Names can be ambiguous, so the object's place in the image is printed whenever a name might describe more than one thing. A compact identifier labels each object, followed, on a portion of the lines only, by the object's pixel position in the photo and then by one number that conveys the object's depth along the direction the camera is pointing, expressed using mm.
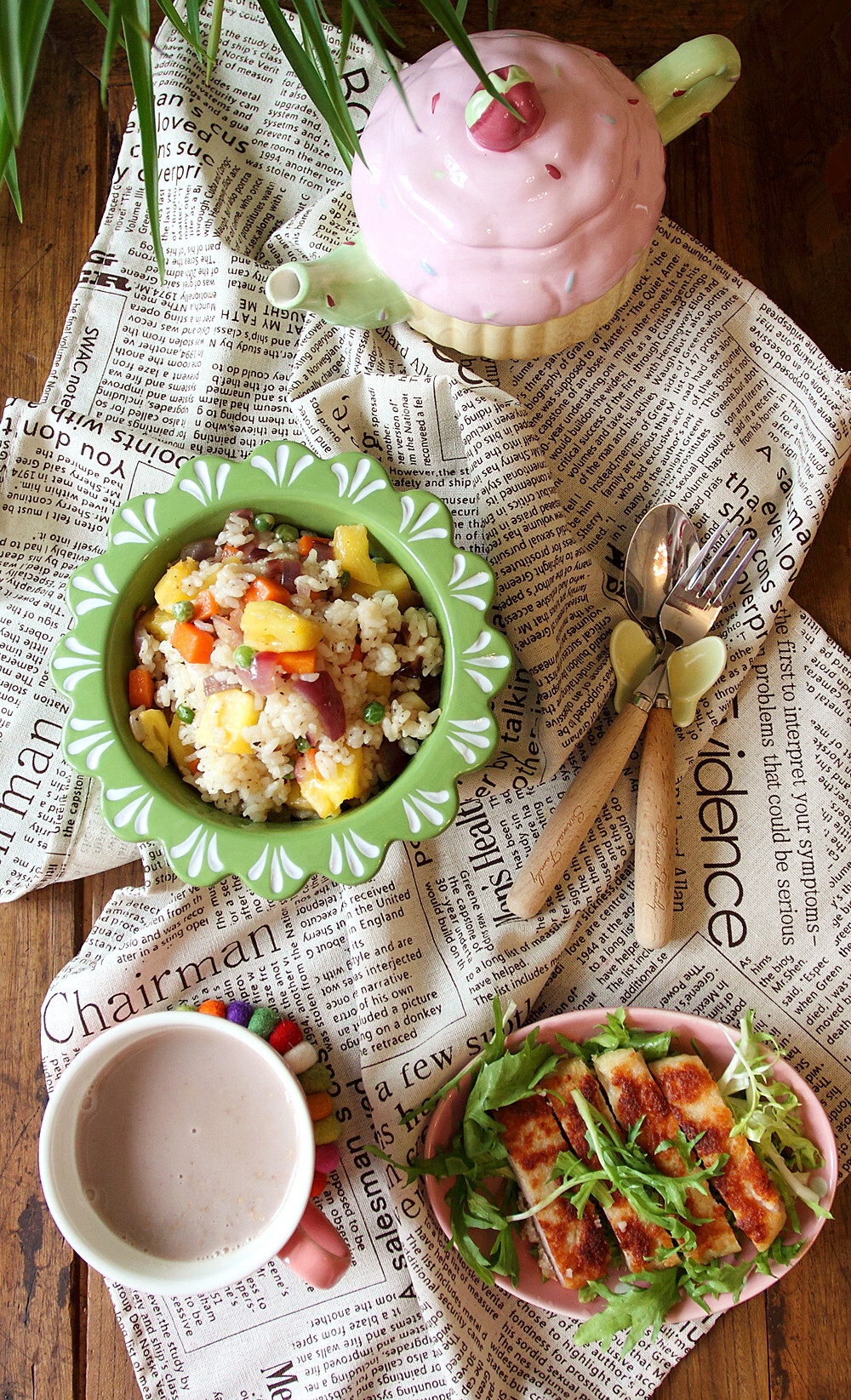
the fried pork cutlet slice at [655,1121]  625
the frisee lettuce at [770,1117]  618
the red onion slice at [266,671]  563
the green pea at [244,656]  562
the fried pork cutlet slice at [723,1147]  618
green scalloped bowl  570
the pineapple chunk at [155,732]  587
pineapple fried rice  564
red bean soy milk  609
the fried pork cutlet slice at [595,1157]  622
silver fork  639
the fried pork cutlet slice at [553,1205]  622
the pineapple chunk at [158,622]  591
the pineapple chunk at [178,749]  591
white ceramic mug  593
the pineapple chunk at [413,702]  586
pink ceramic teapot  570
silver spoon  648
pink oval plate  625
